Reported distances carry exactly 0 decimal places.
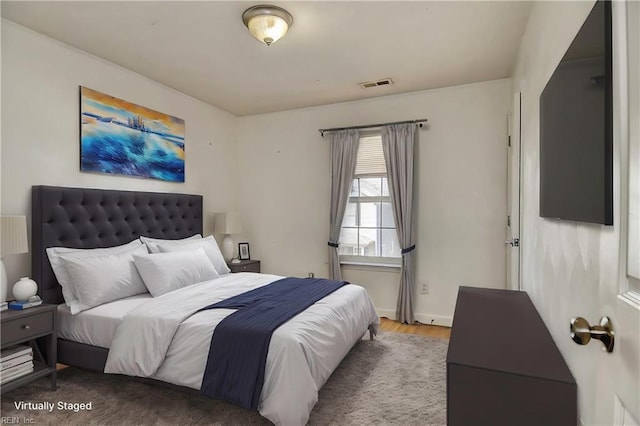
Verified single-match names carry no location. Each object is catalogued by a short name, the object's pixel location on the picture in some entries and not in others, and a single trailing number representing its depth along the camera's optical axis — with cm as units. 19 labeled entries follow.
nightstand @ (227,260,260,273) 407
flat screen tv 85
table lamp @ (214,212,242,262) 414
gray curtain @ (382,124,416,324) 377
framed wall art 292
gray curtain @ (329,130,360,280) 409
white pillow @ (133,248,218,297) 277
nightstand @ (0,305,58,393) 207
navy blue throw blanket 186
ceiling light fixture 224
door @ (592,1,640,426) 64
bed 186
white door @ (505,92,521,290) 260
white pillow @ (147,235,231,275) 323
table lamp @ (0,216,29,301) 217
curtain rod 379
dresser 111
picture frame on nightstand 454
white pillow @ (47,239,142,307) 253
